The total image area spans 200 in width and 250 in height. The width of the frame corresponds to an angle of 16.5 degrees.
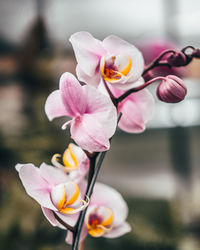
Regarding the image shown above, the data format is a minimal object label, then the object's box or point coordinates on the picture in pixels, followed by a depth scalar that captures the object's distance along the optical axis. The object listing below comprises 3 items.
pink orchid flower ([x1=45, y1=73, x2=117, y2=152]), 0.48
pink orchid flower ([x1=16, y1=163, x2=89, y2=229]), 0.49
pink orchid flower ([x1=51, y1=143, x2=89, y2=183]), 0.53
